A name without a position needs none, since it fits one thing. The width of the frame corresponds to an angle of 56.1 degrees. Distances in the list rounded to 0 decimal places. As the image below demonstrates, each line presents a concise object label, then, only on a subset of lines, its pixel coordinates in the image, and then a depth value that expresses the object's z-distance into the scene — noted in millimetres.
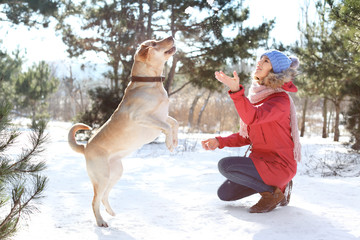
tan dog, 2273
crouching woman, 2652
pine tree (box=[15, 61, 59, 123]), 14867
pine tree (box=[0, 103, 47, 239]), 1885
